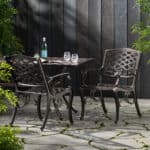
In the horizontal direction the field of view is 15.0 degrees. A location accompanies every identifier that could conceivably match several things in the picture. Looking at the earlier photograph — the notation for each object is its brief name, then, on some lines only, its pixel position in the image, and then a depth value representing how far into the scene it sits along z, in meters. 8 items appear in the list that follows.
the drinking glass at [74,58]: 7.93
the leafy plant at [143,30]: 7.88
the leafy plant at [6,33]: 8.25
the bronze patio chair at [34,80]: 7.06
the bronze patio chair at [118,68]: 7.87
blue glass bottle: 8.70
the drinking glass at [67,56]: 8.13
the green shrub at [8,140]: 3.95
